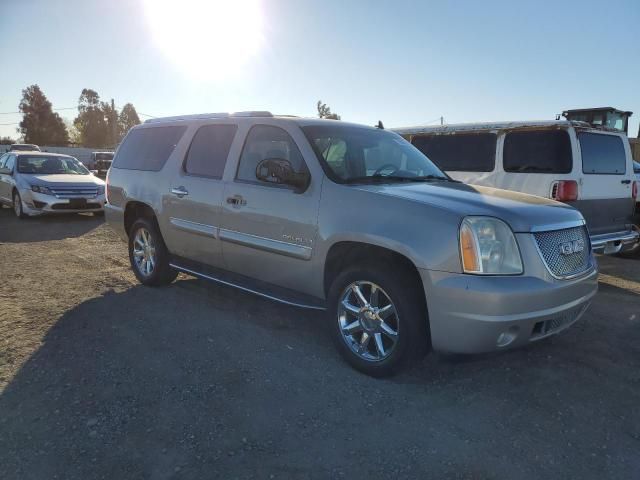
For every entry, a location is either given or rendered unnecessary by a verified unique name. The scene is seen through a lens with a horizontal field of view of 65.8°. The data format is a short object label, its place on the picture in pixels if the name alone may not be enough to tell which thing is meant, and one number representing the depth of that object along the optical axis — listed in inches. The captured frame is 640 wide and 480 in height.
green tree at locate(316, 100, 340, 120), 2626.0
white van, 240.4
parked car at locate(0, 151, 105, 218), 437.4
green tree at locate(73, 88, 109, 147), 3228.3
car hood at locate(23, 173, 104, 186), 444.1
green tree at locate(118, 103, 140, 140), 3518.7
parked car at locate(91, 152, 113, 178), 1298.5
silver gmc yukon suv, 121.6
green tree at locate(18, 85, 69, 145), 3051.7
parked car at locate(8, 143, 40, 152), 1455.5
